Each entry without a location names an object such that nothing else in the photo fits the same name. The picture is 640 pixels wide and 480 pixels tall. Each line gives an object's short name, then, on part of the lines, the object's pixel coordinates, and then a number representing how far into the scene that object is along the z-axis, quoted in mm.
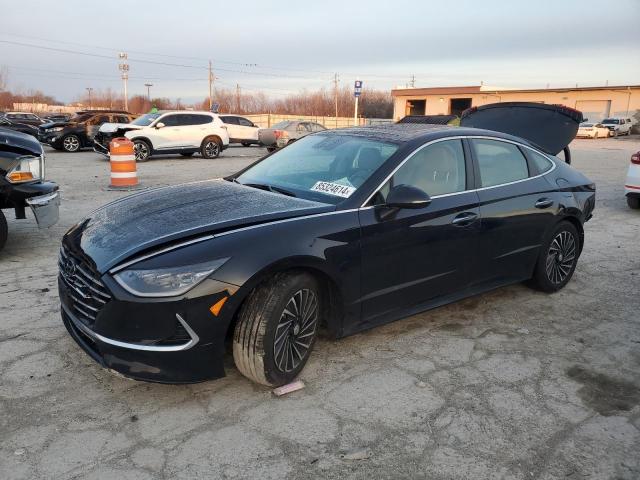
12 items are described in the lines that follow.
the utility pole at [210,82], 75569
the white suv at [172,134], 16719
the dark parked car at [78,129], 19844
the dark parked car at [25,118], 30466
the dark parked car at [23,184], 5277
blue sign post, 22797
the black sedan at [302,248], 2748
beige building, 49000
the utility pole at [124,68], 68312
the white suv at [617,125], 42906
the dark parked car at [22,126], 24266
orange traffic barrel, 10305
